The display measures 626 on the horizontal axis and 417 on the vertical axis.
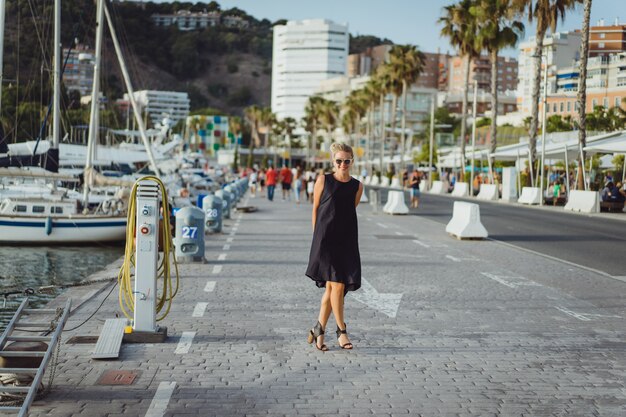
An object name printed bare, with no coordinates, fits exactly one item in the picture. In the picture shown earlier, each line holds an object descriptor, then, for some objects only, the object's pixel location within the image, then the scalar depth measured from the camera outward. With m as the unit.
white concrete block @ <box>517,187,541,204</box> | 45.81
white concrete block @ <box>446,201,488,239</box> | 21.62
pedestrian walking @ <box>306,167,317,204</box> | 41.45
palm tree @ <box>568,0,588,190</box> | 40.53
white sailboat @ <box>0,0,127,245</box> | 25.47
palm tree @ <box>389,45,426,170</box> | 83.81
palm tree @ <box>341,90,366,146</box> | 114.39
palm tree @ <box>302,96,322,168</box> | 145.00
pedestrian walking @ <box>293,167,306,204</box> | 44.00
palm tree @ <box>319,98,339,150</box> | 140.00
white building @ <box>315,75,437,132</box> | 187.84
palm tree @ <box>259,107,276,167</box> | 173.75
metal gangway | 5.50
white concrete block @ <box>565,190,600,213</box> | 37.74
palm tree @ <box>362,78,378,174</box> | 98.37
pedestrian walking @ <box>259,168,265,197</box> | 67.01
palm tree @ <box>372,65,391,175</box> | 88.53
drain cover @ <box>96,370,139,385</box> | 6.52
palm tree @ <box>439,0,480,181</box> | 59.81
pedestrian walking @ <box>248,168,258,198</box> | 54.34
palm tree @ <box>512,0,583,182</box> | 46.69
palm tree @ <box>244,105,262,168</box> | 173.75
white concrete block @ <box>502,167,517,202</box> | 49.91
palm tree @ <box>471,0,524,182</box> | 55.88
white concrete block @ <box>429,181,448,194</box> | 67.38
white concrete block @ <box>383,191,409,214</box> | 33.59
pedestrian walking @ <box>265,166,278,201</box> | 44.84
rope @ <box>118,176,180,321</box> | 7.97
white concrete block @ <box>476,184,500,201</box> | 52.76
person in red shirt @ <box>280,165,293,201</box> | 45.06
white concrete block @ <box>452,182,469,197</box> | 60.62
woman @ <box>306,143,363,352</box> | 7.79
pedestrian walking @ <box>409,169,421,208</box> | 39.41
